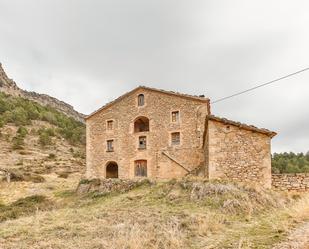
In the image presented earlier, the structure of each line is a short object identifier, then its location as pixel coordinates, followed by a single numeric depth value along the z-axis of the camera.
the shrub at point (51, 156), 44.97
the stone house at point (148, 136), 23.00
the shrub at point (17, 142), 45.67
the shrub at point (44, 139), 50.59
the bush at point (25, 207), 14.38
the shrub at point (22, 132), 50.64
